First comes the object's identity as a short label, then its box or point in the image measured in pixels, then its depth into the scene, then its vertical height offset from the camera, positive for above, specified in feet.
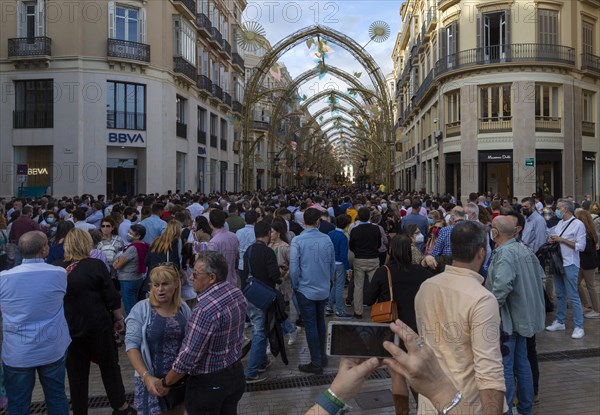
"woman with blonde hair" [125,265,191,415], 12.42 -3.22
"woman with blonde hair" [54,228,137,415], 15.76 -3.35
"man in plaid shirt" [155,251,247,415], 11.44 -3.24
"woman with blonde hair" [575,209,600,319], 26.84 -2.16
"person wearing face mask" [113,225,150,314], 23.48 -2.31
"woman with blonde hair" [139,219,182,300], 22.20 -1.51
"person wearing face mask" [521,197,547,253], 28.50 -1.06
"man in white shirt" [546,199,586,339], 24.97 -2.40
